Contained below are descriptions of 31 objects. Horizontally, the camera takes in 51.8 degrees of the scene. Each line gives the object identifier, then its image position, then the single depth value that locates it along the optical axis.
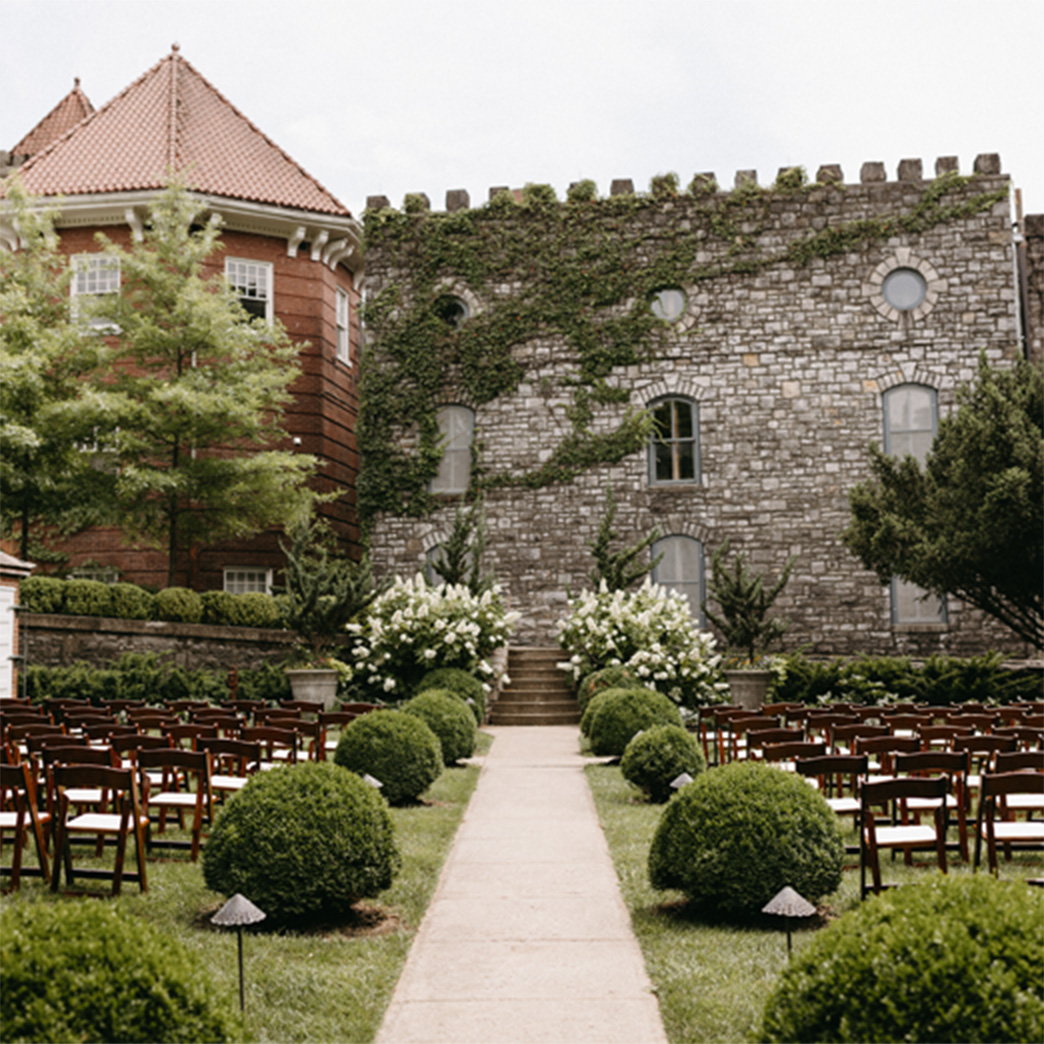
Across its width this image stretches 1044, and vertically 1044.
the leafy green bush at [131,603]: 19.52
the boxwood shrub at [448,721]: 13.16
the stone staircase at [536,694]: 20.06
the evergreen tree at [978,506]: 17.36
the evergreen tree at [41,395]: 20.34
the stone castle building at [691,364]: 23.95
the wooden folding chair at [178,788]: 7.32
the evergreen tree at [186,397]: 21.19
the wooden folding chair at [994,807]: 6.47
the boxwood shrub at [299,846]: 6.16
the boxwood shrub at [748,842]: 6.19
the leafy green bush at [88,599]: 19.05
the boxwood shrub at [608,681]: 17.38
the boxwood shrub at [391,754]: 10.31
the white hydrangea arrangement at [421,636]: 18.69
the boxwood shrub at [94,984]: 2.89
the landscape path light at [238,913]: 4.64
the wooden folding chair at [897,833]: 6.14
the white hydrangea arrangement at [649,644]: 18.52
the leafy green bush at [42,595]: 18.41
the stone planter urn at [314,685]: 18.84
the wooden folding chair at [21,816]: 6.57
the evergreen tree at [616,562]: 22.25
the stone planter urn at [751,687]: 19.69
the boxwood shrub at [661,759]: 10.46
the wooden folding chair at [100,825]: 6.41
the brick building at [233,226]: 24.55
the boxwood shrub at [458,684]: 17.44
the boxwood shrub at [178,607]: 19.97
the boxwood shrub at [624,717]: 13.38
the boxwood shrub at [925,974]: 2.93
